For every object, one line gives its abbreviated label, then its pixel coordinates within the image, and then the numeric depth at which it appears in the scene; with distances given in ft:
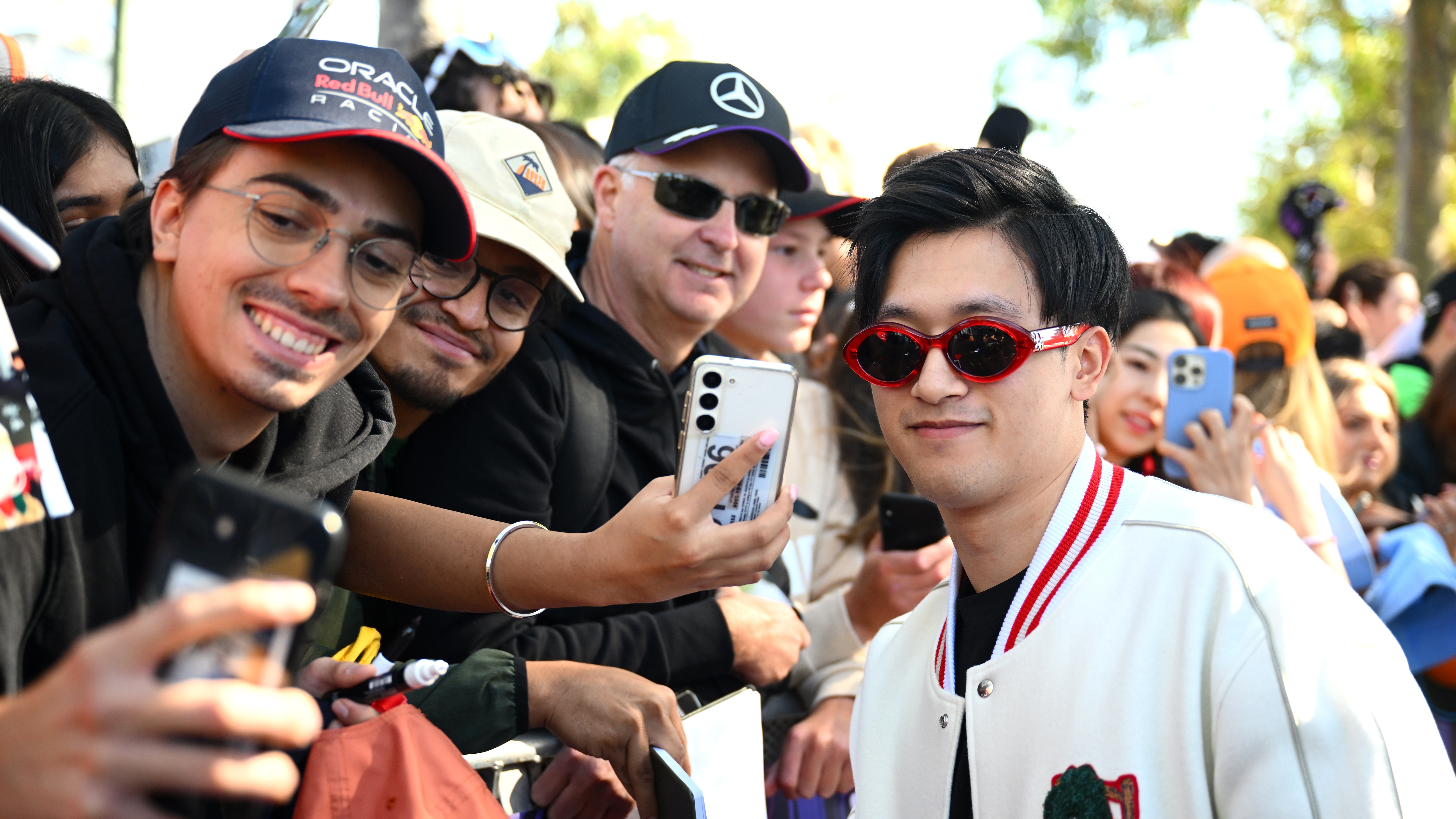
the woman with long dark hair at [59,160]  9.13
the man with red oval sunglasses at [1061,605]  6.77
